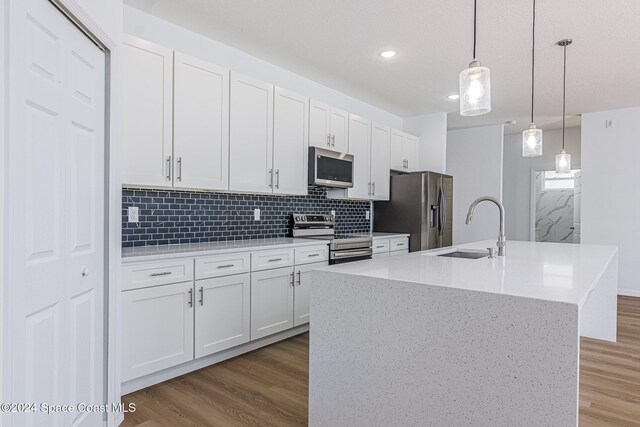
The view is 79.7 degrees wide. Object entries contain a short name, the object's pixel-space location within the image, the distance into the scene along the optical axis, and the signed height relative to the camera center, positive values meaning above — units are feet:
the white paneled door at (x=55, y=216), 4.06 -0.13
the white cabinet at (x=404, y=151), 17.15 +2.76
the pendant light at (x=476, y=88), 6.42 +2.09
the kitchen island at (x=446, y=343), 4.29 -1.72
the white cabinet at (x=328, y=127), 12.91 +2.91
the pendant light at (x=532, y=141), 9.93 +1.84
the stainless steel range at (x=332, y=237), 12.50 -0.98
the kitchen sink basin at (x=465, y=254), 8.77 -1.01
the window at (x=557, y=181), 25.01 +2.08
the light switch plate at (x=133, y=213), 9.09 -0.14
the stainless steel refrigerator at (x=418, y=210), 16.24 +0.02
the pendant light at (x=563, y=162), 11.23 +1.49
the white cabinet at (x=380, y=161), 15.93 +2.07
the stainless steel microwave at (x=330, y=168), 12.62 +1.43
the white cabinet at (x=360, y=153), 14.75 +2.23
